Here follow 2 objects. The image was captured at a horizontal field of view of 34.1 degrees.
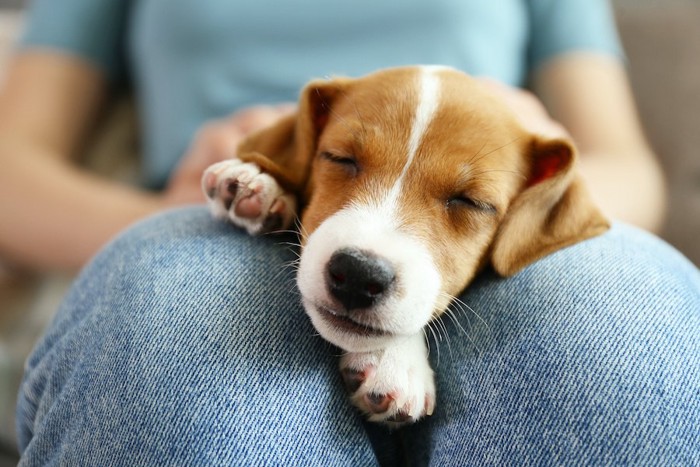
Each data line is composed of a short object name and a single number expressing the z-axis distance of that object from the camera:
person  0.31
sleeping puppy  0.33
